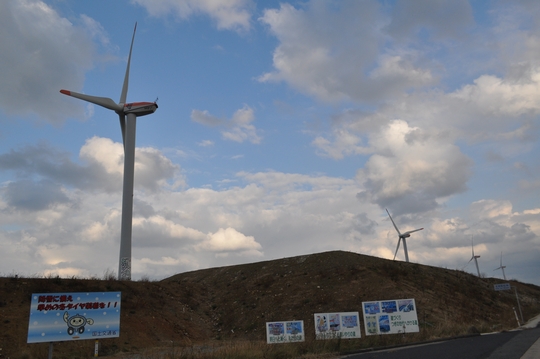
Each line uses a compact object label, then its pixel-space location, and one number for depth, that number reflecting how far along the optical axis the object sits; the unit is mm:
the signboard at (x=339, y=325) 23281
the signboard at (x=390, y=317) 24594
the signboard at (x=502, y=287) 34500
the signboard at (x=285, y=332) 21594
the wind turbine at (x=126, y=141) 39594
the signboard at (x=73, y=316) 16359
